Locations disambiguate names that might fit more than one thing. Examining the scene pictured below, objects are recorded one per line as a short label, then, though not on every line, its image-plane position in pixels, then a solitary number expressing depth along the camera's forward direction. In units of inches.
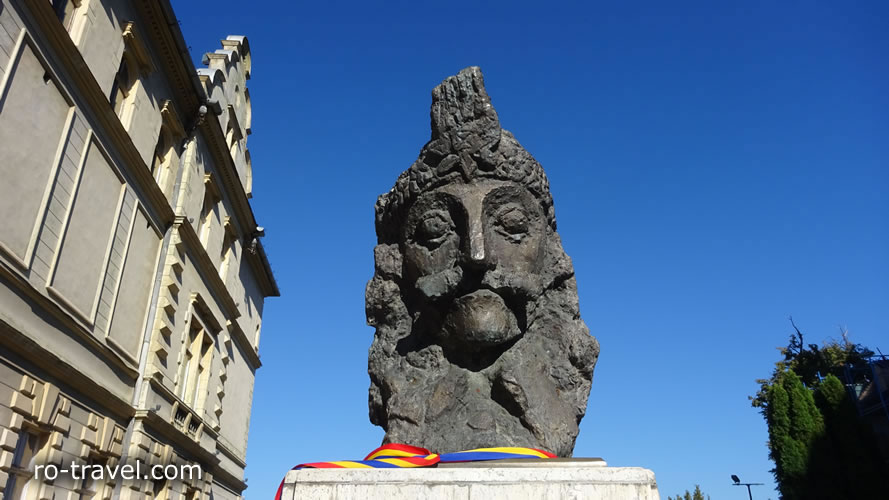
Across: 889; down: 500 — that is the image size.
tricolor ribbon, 155.9
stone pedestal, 141.2
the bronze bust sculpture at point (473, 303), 212.1
